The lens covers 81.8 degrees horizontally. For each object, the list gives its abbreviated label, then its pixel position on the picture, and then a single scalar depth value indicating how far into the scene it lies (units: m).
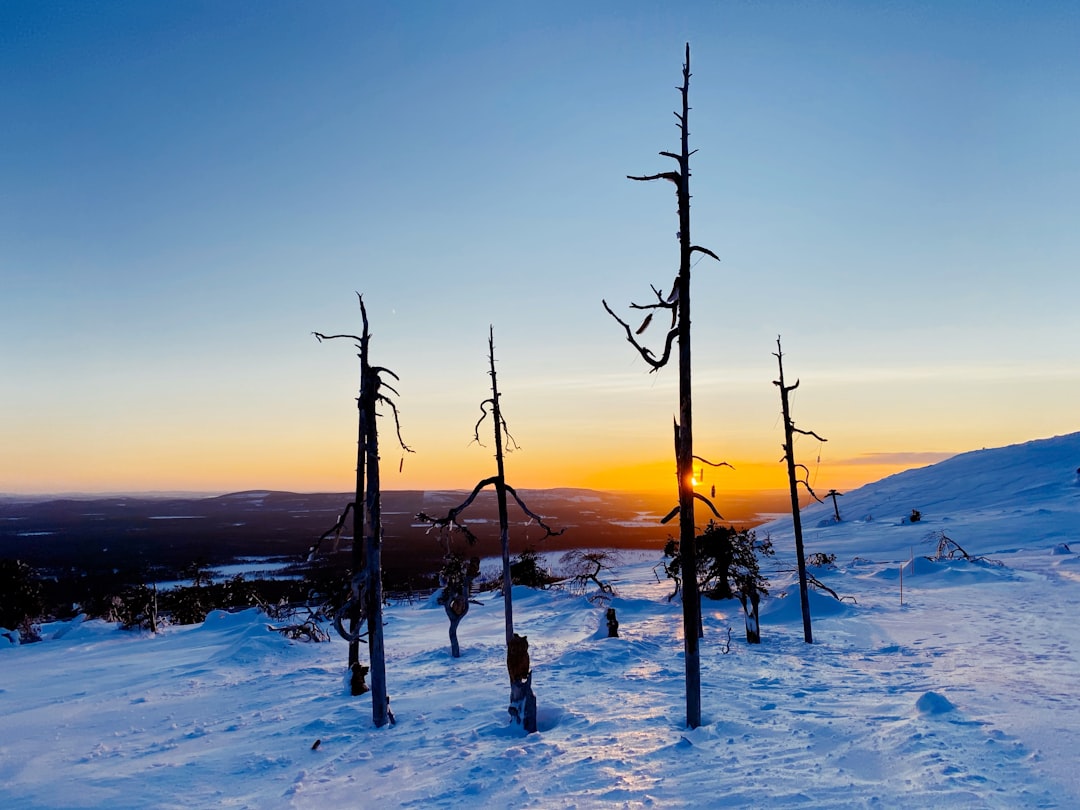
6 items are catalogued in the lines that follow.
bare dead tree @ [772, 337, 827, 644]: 19.47
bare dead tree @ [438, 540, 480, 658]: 21.42
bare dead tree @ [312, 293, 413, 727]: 13.43
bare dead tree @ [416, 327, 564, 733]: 11.88
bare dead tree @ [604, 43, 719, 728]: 10.92
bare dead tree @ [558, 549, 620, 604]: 30.38
